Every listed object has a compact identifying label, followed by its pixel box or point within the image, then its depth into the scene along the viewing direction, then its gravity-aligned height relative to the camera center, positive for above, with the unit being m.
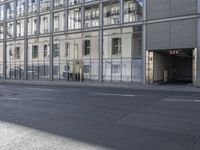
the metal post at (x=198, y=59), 31.27 +1.34
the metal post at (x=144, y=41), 35.06 +3.48
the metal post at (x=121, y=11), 37.63 +7.26
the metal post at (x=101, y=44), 39.06 +3.51
